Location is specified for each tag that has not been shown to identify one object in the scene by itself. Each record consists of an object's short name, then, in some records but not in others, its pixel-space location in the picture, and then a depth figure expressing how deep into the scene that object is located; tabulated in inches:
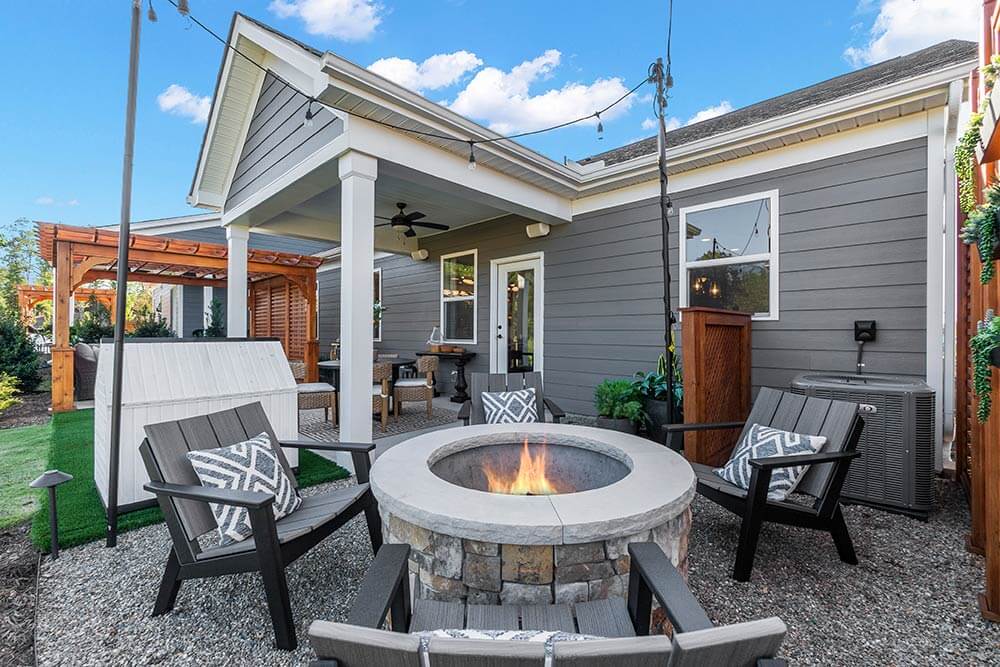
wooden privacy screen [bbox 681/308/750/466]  142.7
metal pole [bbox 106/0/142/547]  98.4
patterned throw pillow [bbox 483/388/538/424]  148.6
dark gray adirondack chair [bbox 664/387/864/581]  85.7
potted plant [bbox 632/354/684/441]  167.9
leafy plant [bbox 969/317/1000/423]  54.8
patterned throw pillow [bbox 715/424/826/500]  96.0
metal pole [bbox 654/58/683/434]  133.0
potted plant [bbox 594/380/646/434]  169.2
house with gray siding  142.1
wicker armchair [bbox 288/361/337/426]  189.9
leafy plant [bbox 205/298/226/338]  404.1
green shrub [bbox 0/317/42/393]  295.3
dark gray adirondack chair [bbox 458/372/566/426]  152.9
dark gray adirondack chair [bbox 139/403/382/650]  67.4
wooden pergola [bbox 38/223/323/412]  234.7
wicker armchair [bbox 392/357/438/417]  220.4
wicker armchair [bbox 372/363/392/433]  199.2
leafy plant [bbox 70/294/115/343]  382.8
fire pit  55.6
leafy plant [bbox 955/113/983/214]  73.8
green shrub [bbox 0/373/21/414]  228.8
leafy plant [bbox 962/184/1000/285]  54.4
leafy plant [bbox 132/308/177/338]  386.3
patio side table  275.3
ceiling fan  220.2
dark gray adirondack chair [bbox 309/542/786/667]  27.5
